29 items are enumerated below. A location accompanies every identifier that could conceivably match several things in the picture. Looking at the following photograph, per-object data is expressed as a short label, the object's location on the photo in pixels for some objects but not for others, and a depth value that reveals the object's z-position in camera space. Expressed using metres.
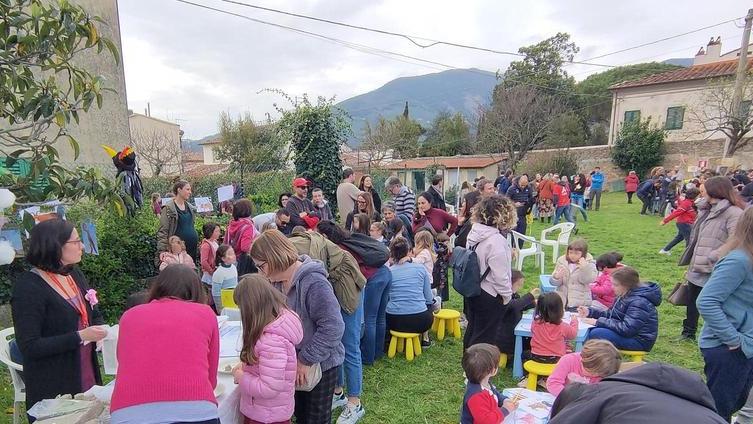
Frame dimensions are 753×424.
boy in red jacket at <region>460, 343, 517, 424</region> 2.79
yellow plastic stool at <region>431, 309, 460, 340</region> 5.12
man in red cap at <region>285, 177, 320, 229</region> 5.64
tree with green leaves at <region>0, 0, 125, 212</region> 2.20
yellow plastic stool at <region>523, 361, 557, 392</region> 3.62
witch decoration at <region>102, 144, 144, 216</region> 5.38
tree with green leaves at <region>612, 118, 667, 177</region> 23.88
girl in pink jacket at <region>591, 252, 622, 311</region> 4.49
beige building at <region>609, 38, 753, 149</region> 24.47
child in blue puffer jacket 3.71
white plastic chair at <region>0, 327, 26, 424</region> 2.83
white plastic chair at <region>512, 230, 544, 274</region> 7.52
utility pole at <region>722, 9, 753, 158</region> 14.70
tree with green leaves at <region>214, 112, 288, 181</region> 26.36
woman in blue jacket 2.49
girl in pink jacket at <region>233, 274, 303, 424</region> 2.28
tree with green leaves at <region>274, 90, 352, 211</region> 9.55
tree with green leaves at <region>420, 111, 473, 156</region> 37.12
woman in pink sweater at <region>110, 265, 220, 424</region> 1.80
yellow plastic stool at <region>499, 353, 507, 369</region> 4.28
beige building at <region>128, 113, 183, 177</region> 23.83
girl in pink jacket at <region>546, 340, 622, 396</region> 2.70
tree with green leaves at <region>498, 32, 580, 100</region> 35.34
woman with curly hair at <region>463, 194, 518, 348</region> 3.75
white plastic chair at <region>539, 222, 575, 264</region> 8.04
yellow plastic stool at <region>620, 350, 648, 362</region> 3.79
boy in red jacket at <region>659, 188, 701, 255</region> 7.72
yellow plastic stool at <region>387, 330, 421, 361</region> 4.52
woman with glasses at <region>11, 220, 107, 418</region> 2.24
